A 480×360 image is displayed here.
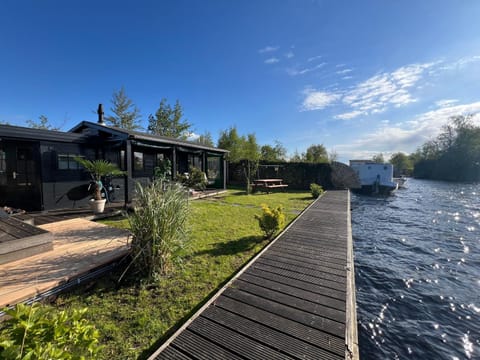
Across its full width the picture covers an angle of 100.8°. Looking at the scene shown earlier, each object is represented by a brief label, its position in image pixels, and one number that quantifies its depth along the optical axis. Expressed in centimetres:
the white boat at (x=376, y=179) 1638
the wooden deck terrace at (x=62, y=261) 213
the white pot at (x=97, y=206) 536
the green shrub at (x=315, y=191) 1061
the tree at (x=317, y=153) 2385
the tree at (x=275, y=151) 2464
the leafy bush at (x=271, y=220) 424
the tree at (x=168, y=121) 2117
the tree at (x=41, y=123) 1849
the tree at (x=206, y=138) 2354
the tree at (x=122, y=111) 1908
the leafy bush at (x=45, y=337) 72
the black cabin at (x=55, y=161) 543
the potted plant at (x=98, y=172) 538
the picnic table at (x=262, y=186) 1195
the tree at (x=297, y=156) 2476
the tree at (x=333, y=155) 2753
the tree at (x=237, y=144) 2061
